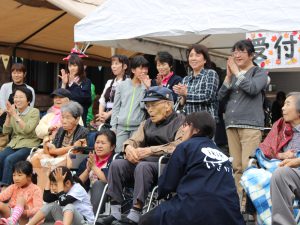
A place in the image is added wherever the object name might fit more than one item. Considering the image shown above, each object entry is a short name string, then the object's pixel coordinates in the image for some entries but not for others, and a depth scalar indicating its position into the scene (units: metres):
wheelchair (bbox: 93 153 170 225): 6.79
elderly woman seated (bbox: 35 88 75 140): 8.91
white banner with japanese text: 9.20
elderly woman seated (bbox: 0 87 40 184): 9.09
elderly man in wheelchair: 6.76
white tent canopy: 7.72
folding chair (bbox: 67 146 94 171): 7.97
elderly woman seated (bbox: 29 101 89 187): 8.26
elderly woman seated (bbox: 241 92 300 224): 6.45
